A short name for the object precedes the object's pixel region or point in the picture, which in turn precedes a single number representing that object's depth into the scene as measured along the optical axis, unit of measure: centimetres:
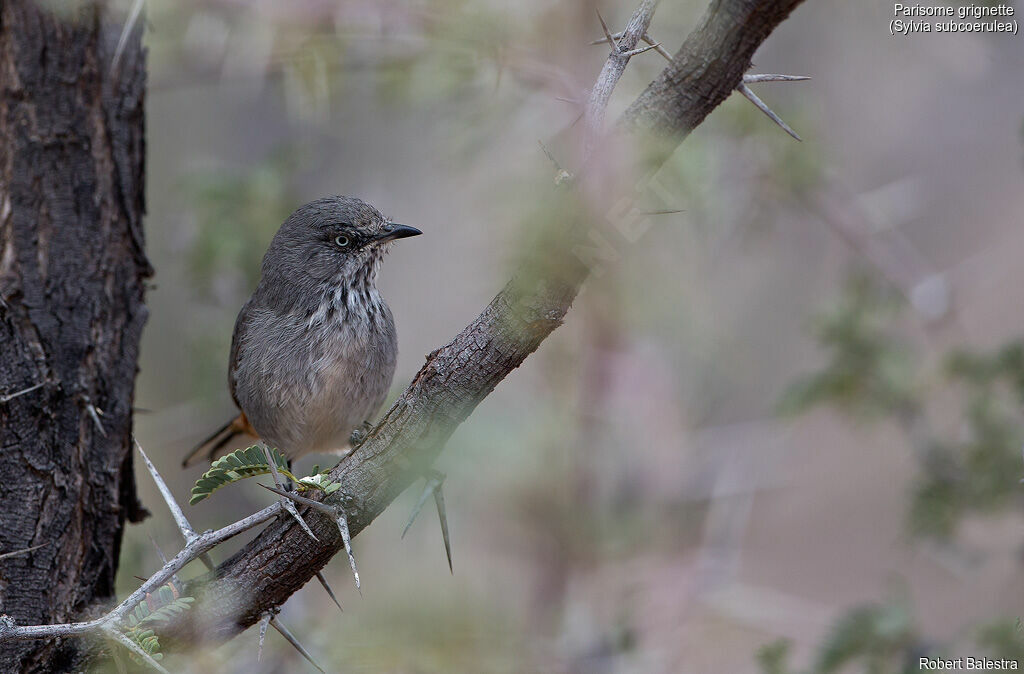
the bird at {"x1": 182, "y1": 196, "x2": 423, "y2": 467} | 826
